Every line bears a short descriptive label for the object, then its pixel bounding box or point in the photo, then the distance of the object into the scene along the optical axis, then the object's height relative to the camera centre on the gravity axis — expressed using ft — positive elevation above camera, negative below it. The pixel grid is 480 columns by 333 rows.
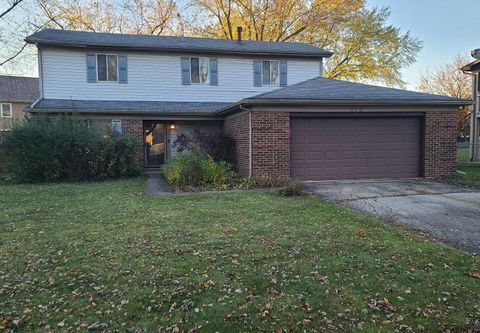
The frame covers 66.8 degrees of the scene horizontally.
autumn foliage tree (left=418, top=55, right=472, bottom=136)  119.44 +20.59
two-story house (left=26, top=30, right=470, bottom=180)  36.29 +4.34
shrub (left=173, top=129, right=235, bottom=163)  42.45 -0.09
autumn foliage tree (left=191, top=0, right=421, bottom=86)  84.33 +27.08
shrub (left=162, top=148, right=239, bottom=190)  34.35 -2.84
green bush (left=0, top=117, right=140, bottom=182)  39.27 -0.48
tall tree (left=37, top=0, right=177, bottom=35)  79.41 +29.94
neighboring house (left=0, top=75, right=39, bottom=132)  104.94 +15.46
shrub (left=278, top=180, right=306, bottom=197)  28.78 -3.69
